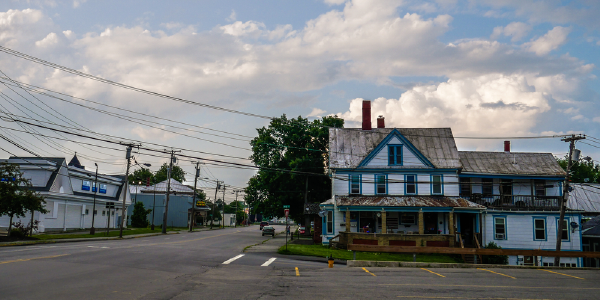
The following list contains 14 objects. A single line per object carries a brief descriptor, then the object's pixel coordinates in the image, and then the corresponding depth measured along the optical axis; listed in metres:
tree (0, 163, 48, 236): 32.06
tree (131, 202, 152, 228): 67.31
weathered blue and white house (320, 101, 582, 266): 37.38
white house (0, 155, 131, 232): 46.16
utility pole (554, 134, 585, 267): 31.22
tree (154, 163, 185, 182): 127.17
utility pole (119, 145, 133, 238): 46.00
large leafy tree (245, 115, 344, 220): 52.75
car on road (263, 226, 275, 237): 60.03
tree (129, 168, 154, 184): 121.59
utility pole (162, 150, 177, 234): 56.97
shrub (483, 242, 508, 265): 35.00
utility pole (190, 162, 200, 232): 69.97
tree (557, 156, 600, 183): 73.44
